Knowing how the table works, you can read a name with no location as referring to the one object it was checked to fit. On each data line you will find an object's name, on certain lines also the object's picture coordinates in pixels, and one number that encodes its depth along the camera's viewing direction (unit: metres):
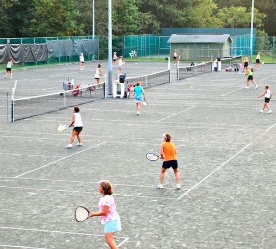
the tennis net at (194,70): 60.73
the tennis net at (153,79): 50.53
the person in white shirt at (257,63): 68.19
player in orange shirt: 18.45
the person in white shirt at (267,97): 34.50
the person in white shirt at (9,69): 55.97
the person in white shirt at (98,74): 48.07
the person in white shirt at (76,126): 24.91
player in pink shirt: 11.76
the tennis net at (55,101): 34.84
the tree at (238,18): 106.94
